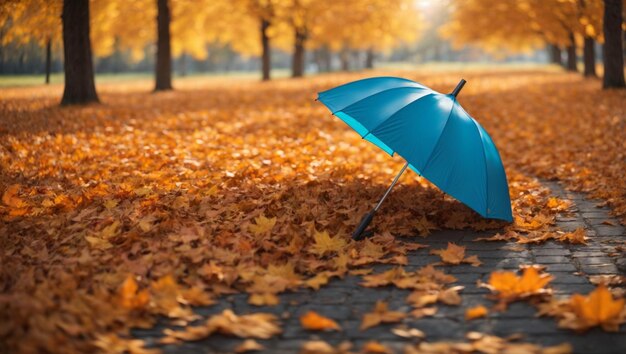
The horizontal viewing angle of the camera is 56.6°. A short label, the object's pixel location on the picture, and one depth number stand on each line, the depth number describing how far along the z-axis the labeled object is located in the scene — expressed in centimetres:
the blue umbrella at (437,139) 394
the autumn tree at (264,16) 2664
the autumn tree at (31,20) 1126
